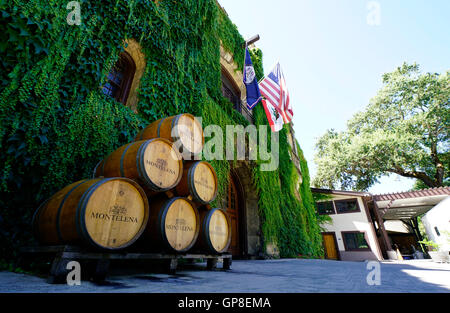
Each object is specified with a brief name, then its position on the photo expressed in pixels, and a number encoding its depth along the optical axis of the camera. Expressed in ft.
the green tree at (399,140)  52.39
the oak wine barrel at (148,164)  6.72
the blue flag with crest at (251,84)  22.14
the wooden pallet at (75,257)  4.63
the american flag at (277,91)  22.38
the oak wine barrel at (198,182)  8.36
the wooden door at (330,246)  44.32
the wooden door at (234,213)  19.76
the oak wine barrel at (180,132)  8.82
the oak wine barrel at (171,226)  6.89
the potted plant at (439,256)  19.11
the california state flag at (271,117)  22.71
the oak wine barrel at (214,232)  8.42
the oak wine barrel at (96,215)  5.10
